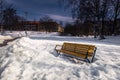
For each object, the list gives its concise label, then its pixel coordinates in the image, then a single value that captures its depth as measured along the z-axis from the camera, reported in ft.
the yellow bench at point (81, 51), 9.83
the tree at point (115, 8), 33.16
